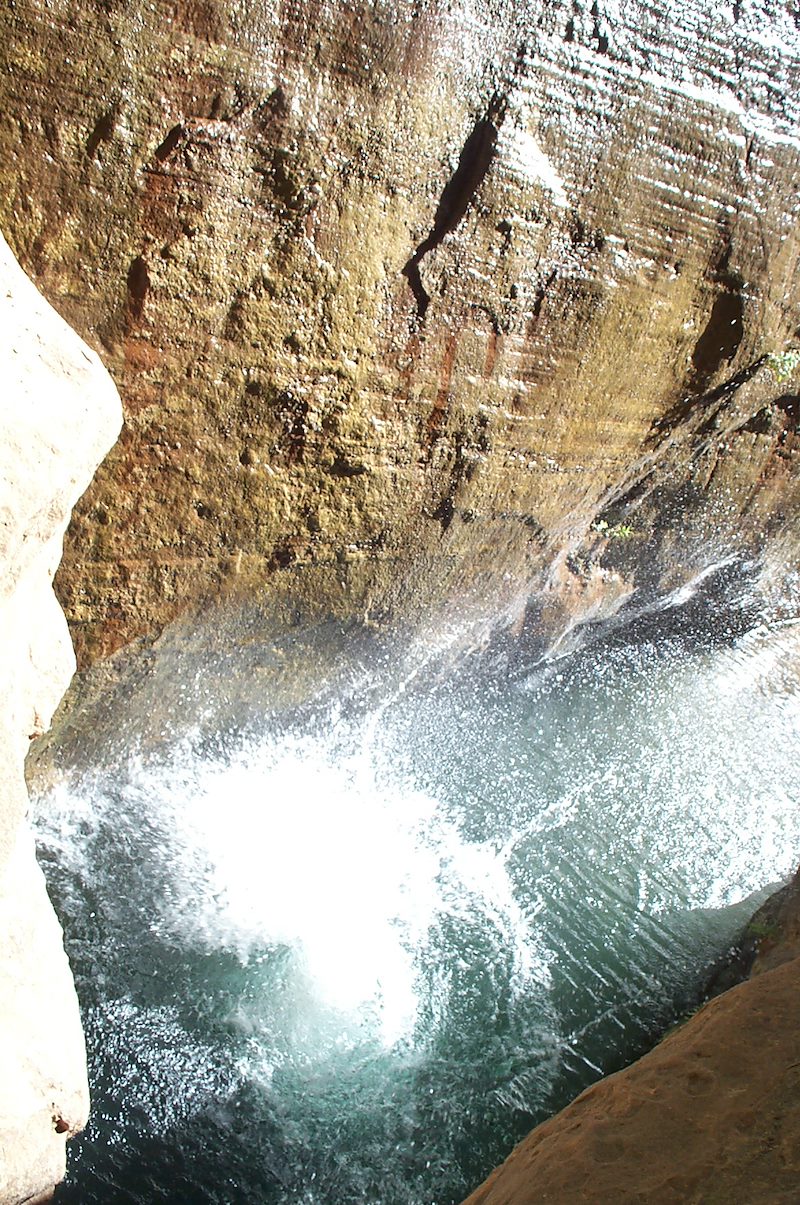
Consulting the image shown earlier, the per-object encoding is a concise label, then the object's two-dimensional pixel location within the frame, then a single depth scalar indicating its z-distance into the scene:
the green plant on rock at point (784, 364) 3.83
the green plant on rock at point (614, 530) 4.27
